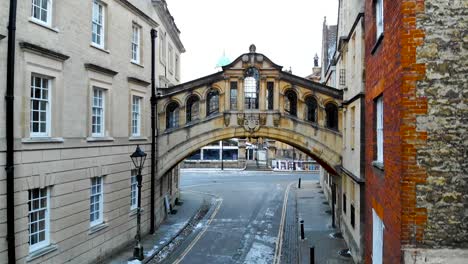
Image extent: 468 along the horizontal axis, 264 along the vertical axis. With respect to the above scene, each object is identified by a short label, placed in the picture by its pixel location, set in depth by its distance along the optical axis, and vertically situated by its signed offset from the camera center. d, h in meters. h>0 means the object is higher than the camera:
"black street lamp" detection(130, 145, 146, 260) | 13.38 -2.17
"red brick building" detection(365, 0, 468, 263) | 6.16 +0.16
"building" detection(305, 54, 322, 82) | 61.04 +10.86
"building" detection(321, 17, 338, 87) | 31.95 +8.19
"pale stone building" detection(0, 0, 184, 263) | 9.95 +0.49
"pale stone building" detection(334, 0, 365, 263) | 12.15 +0.62
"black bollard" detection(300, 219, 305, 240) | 16.47 -3.58
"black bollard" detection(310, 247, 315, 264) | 12.58 -3.45
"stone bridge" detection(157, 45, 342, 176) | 17.73 +1.32
